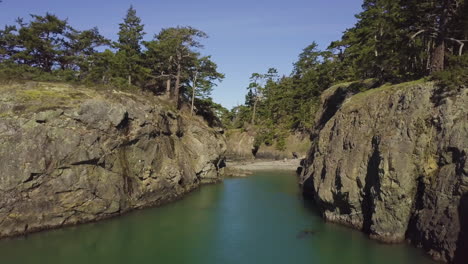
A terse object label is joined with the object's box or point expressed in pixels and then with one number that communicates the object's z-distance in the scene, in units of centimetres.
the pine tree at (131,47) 4484
